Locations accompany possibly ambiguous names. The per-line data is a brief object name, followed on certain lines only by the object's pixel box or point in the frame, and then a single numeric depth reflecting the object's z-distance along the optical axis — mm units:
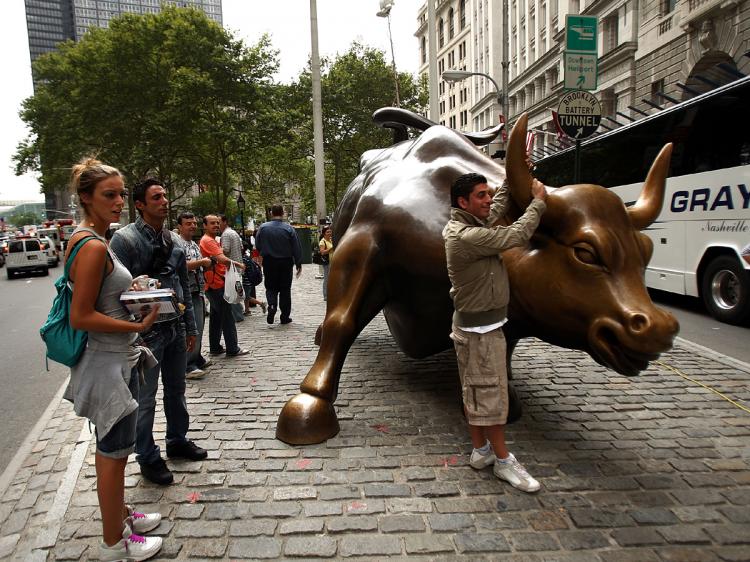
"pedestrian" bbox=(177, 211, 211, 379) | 5660
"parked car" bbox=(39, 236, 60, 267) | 30459
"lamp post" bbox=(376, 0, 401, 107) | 15756
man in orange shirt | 6703
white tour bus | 8102
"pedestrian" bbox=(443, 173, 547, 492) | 3076
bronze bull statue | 2957
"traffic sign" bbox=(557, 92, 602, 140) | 7566
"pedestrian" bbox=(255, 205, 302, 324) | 8320
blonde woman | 2367
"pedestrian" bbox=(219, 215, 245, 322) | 7777
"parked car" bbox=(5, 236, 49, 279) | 24484
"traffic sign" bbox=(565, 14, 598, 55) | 8344
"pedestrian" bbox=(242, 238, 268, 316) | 9953
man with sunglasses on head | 3256
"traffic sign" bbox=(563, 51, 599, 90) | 8211
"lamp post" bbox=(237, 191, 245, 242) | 24831
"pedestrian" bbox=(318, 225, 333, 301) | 11023
